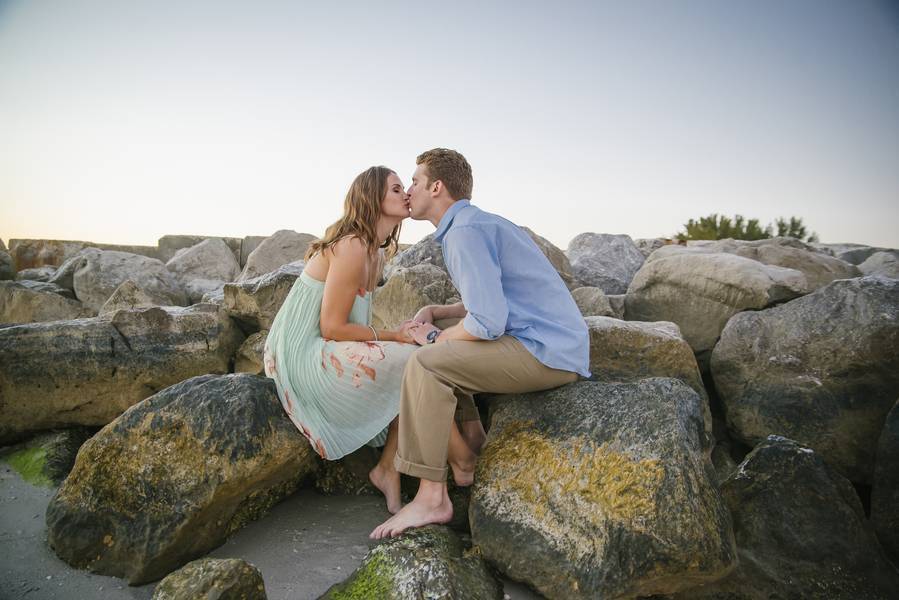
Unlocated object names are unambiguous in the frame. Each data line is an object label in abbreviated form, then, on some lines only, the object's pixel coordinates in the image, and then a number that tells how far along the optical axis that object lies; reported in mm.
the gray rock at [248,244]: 13009
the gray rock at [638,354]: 4031
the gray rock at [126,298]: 6816
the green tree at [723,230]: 15031
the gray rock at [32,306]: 8758
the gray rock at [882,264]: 7161
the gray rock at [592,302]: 5680
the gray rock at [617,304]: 6013
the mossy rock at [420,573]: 2547
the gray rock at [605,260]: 7453
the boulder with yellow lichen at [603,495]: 2477
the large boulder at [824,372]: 4012
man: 2891
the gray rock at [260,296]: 5453
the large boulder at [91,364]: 4730
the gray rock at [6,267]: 10984
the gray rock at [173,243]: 13747
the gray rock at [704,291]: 5191
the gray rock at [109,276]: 9039
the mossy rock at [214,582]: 2359
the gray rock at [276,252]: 8492
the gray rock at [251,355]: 5480
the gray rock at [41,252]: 13117
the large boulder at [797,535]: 2857
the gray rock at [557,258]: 6441
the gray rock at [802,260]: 6383
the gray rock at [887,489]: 3279
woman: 3379
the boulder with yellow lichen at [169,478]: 3062
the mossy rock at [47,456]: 4363
